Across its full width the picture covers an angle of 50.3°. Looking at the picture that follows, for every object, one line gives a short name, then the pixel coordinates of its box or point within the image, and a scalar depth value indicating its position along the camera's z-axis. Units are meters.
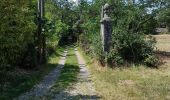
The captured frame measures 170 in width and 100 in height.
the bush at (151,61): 11.03
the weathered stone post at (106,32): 11.43
